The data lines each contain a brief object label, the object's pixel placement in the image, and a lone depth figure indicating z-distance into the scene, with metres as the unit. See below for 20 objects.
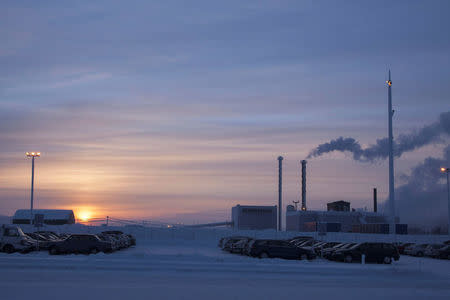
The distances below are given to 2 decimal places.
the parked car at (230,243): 38.93
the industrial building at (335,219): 75.25
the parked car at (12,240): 31.42
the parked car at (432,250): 39.86
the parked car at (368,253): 30.95
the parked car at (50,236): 39.62
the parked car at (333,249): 31.92
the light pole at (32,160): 52.22
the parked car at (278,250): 30.64
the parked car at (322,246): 35.58
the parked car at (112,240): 34.03
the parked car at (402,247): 45.75
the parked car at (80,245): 31.36
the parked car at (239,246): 35.47
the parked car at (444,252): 38.41
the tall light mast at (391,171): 42.91
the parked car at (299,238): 43.42
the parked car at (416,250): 42.22
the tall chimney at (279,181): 78.44
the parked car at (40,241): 34.22
